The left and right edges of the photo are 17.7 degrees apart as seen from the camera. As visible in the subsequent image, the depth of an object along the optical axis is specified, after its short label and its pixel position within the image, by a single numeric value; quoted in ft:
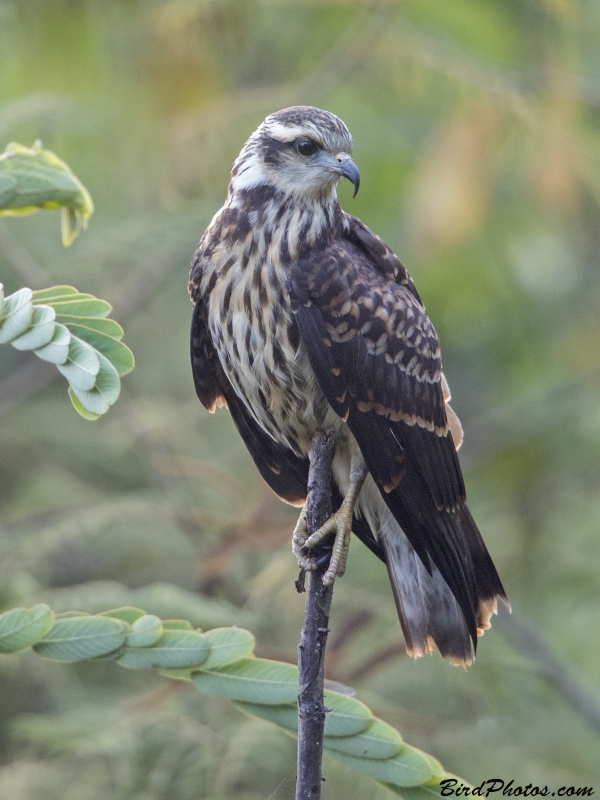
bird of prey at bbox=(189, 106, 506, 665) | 19.29
